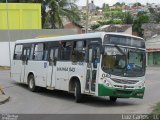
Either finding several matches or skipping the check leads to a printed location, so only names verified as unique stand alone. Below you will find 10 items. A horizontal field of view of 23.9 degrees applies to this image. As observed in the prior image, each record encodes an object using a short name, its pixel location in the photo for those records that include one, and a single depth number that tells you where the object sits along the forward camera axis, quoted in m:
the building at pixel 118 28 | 71.55
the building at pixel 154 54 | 57.81
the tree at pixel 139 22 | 76.35
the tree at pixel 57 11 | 51.53
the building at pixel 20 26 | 38.13
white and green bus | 13.10
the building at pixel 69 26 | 72.49
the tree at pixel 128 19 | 85.88
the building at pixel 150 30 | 71.55
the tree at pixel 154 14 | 84.09
